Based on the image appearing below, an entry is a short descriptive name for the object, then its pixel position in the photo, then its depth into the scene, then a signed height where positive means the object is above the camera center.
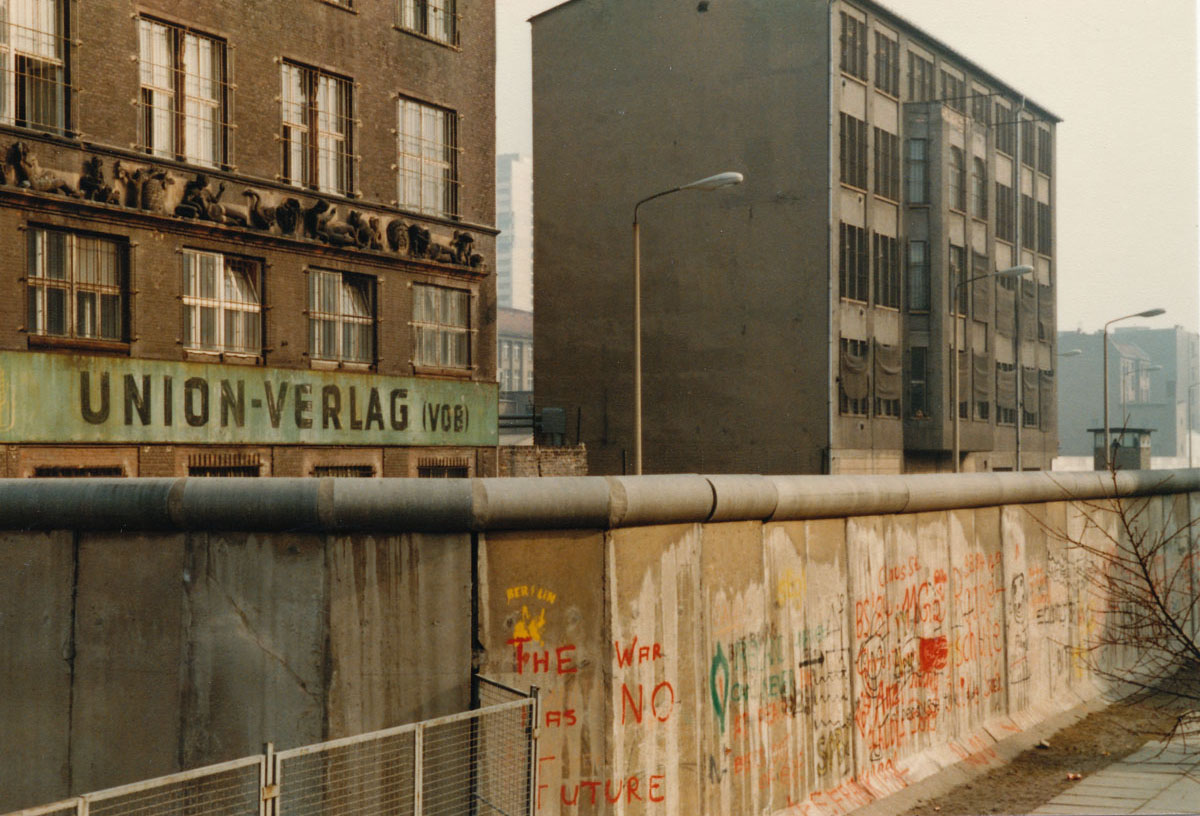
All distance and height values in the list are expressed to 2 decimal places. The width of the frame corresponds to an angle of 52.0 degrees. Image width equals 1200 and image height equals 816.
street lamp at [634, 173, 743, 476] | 25.78 +2.52
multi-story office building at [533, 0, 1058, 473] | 46.41 +7.57
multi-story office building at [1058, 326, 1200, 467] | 125.75 +3.25
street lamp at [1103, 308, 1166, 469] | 47.53 +4.31
